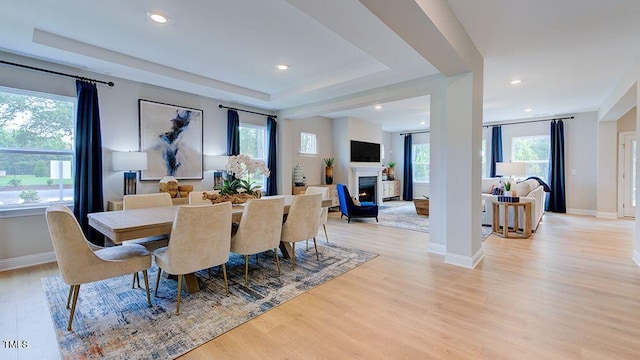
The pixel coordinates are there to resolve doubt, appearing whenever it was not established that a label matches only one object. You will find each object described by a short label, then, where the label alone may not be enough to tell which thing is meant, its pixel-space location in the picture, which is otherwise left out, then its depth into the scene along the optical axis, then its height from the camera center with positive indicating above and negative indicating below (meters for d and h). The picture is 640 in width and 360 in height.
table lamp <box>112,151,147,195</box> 3.87 +0.21
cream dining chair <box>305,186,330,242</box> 4.31 -0.30
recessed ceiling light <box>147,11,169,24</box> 2.57 +1.52
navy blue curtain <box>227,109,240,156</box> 5.46 +0.89
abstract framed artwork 4.41 +0.63
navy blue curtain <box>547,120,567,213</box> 7.19 +0.28
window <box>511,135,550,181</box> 7.58 +0.70
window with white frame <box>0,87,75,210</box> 3.35 +0.36
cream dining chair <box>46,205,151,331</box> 2.03 -0.62
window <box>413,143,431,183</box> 9.95 +0.55
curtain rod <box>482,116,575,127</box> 7.12 +1.56
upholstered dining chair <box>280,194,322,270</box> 3.36 -0.52
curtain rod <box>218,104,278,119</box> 5.36 +1.38
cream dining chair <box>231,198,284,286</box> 2.83 -0.52
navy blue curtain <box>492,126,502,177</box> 8.05 +0.89
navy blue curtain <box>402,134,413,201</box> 10.11 +0.35
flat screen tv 8.06 +0.79
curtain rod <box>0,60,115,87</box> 3.29 +1.35
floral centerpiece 3.32 +0.01
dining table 2.20 -0.39
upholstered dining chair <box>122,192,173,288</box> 3.04 -0.34
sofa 5.11 -0.45
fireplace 8.37 -0.34
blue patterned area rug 1.91 -1.14
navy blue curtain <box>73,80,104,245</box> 3.69 +0.23
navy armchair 6.05 -0.69
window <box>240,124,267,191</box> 5.88 +0.76
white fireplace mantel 7.98 +0.10
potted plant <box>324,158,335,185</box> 7.72 +0.18
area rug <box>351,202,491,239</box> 5.52 -0.97
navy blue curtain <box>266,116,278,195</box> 6.12 +0.50
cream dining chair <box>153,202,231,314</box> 2.28 -0.54
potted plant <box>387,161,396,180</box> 10.21 +0.24
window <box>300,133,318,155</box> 7.33 +0.91
